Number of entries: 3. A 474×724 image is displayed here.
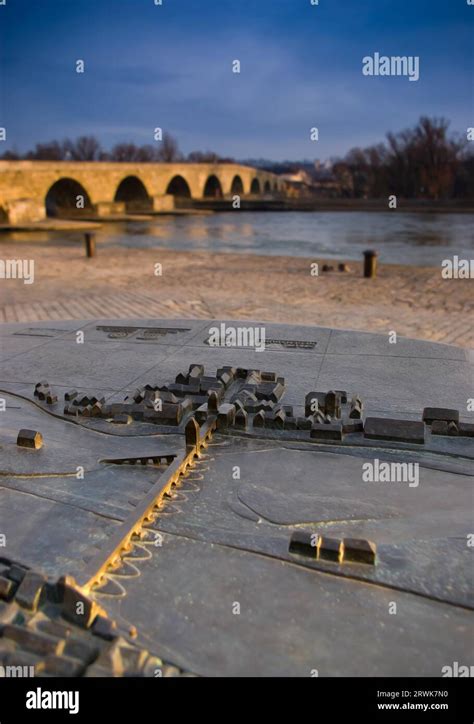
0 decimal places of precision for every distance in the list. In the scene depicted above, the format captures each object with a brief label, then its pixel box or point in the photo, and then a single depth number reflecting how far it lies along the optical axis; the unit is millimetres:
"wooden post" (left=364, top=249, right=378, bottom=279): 14002
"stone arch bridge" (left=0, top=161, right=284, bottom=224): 31109
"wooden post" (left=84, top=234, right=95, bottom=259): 17656
